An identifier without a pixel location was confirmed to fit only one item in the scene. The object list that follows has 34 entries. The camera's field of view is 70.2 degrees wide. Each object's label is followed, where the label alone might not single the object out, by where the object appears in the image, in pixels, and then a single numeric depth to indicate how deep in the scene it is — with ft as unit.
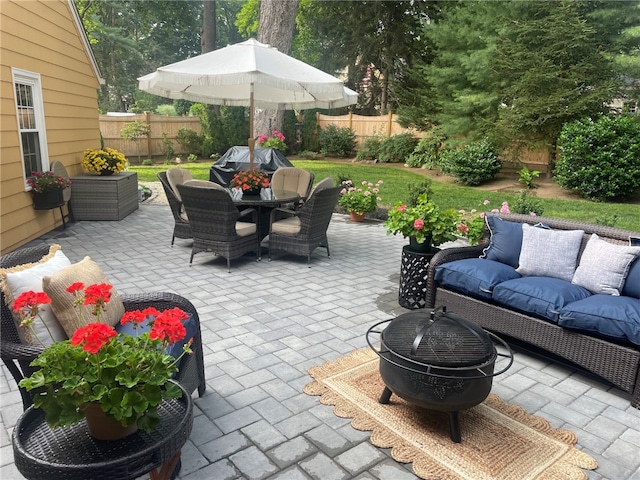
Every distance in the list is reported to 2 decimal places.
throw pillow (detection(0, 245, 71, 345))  6.53
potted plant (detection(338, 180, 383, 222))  25.09
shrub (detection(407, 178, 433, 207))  21.97
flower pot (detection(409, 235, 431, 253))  13.48
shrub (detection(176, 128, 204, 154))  52.75
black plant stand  13.24
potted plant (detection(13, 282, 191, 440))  4.89
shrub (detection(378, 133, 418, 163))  49.03
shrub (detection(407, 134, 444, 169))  44.70
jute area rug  7.01
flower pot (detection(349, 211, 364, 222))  25.51
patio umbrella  16.25
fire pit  7.14
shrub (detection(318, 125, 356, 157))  55.88
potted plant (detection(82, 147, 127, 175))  25.14
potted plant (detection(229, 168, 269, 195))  18.80
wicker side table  4.80
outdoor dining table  17.21
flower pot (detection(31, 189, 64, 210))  19.97
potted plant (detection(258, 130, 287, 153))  37.47
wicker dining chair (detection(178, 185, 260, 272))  15.64
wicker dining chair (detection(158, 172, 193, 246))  18.71
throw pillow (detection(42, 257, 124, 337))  6.68
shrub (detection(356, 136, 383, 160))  51.37
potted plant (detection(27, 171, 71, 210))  19.88
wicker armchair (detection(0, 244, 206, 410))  6.35
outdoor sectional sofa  9.02
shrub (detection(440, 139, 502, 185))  36.91
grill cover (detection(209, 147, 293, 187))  30.32
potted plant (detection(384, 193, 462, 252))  13.12
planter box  23.71
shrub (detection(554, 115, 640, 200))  29.32
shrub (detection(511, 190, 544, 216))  16.25
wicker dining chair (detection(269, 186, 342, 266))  16.96
